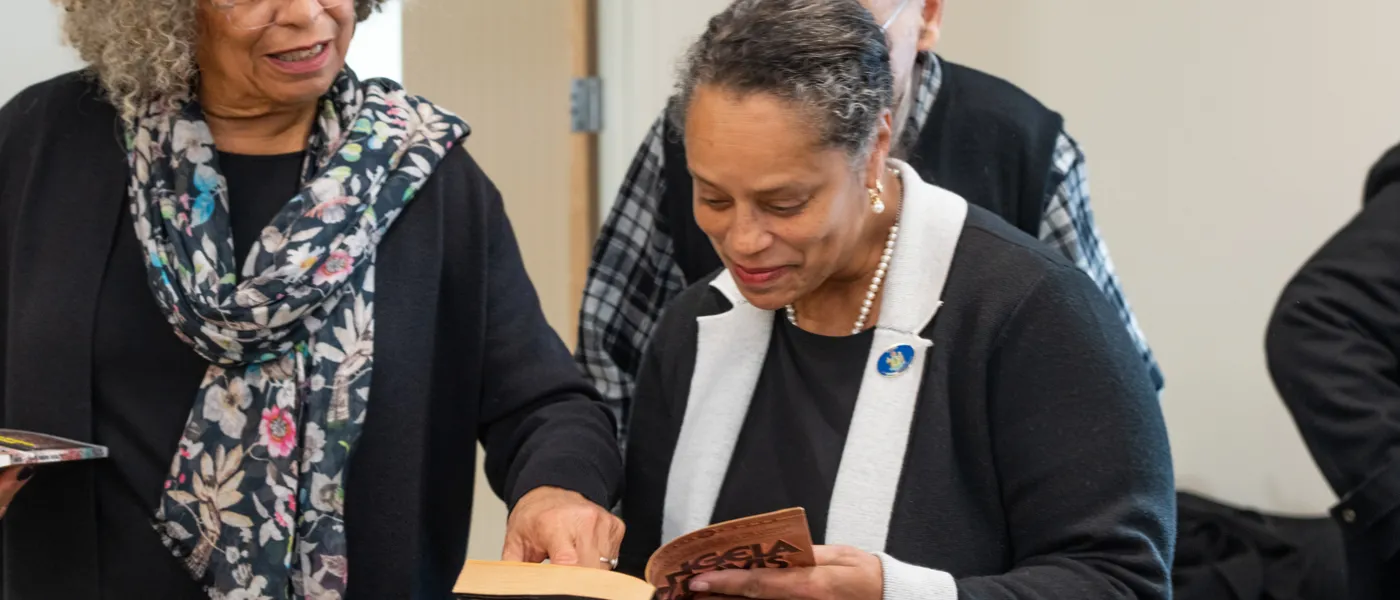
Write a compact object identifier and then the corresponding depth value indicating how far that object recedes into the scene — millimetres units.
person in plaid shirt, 2041
